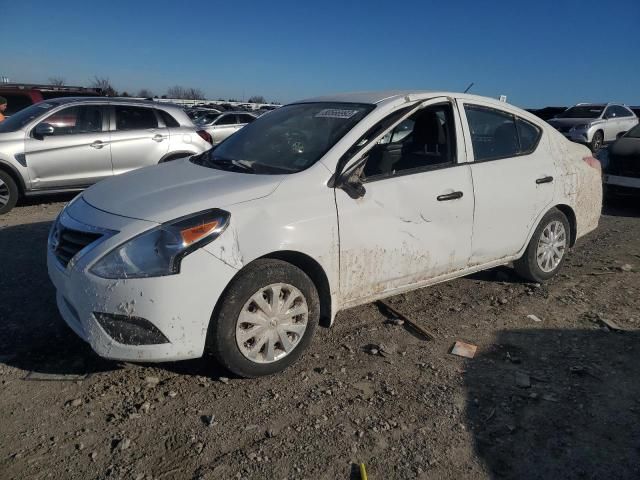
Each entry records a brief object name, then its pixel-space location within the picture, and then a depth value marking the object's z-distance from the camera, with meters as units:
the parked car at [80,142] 7.23
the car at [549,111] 20.81
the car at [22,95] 11.31
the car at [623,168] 8.07
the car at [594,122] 15.95
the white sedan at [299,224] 2.74
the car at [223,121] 16.55
